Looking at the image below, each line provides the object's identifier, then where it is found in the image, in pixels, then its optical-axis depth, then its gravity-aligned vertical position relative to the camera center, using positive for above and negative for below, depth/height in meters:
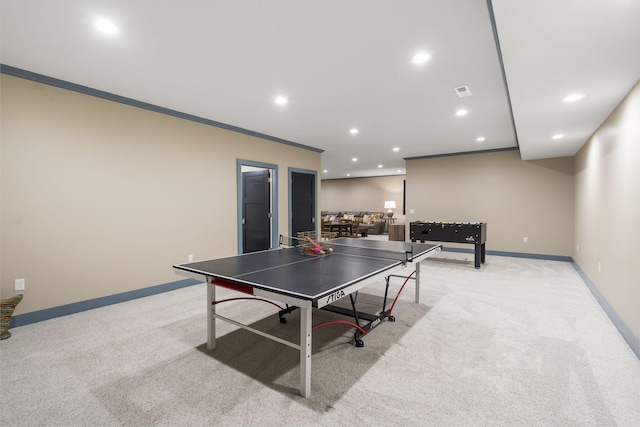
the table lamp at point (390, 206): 12.09 +0.31
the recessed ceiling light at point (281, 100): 3.69 +1.46
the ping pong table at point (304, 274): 1.74 -0.44
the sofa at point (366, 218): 11.78 -0.22
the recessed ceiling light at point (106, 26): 2.15 +1.40
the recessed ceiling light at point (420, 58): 2.60 +1.41
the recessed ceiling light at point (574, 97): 2.92 +1.18
